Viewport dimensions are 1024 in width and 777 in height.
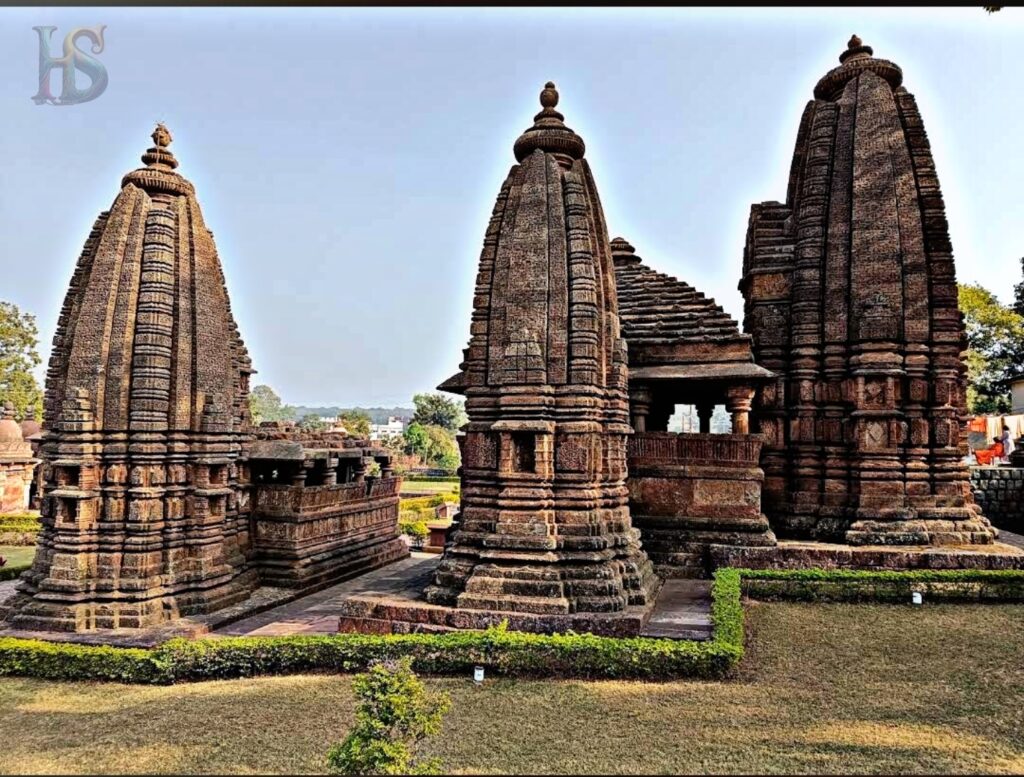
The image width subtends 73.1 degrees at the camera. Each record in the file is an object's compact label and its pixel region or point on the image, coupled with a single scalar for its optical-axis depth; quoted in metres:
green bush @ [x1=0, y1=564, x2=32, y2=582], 14.42
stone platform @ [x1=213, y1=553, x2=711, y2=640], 8.64
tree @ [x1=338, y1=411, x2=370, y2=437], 61.88
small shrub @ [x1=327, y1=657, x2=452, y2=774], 5.04
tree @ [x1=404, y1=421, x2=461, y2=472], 70.50
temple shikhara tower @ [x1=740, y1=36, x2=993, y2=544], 11.52
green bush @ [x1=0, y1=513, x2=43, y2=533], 22.16
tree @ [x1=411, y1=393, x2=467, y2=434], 82.38
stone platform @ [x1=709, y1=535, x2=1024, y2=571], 10.28
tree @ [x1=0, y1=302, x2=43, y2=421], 39.47
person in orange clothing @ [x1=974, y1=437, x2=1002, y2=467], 28.80
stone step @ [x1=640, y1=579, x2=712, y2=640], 8.34
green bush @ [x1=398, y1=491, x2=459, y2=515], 33.47
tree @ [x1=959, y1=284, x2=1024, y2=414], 32.06
